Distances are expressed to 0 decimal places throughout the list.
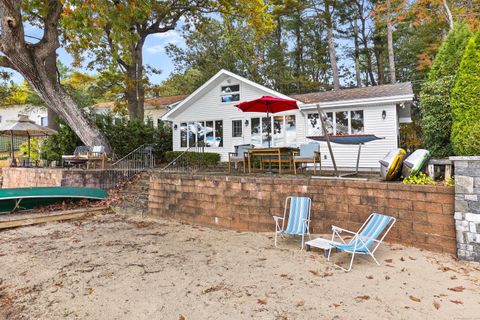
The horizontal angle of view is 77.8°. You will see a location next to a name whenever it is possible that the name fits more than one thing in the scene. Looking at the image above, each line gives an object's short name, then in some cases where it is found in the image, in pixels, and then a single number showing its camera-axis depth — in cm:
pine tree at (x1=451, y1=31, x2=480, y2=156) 565
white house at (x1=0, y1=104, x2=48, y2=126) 2767
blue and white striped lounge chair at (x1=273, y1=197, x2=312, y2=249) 543
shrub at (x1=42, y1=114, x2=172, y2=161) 1425
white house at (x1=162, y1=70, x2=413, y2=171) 1170
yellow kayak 577
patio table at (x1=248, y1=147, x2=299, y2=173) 847
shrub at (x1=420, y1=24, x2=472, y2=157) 720
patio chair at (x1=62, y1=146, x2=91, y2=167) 1151
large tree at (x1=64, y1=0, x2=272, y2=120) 992
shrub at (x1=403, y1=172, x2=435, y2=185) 509
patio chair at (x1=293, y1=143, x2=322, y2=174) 827
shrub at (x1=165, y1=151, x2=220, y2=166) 1340
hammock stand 616
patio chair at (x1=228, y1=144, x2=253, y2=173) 925
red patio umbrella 845
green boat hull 830
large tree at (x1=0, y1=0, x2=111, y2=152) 1098
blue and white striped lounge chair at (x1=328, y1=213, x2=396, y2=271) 438
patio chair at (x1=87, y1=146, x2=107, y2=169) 1166
